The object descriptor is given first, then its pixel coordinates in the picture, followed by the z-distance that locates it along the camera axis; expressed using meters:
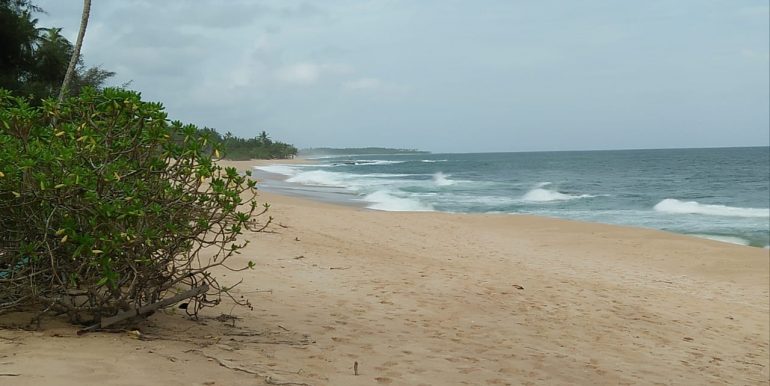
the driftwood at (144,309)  4.11
